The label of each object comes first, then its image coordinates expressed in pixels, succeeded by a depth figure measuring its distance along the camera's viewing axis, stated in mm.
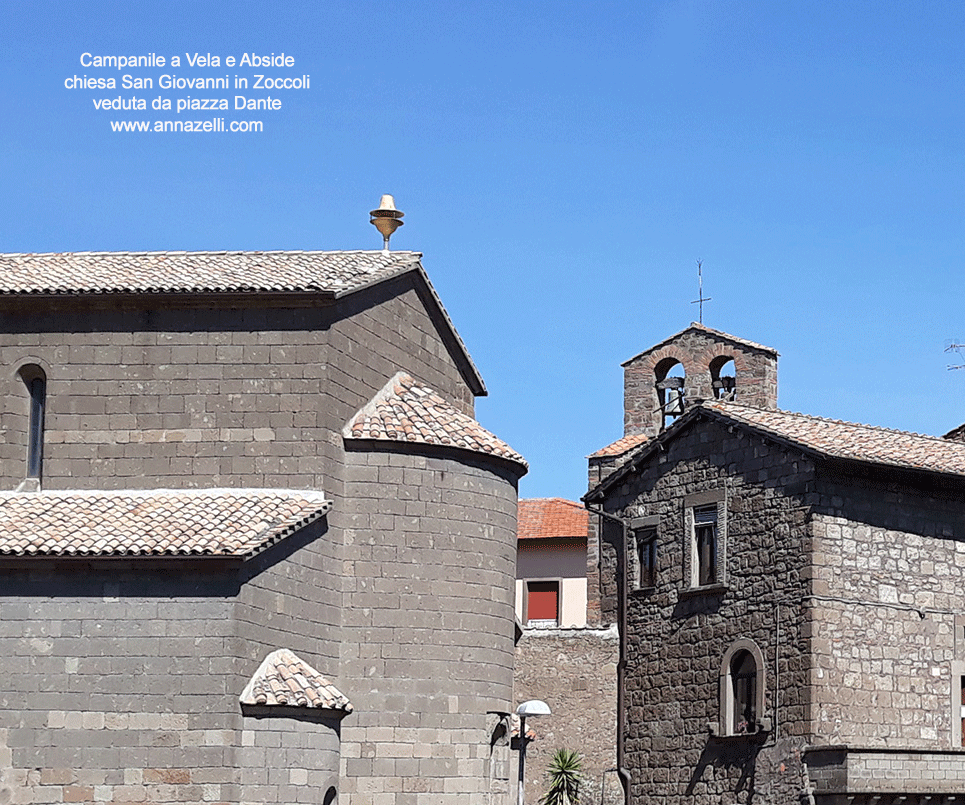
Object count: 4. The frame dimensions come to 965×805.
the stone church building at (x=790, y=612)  28016
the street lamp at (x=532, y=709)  24516
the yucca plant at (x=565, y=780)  34812
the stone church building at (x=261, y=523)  21766
